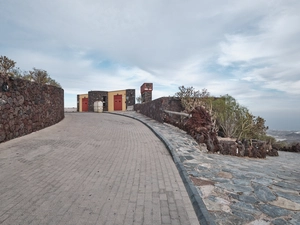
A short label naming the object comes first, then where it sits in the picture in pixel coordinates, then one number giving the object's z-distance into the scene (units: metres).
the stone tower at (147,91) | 19.53
